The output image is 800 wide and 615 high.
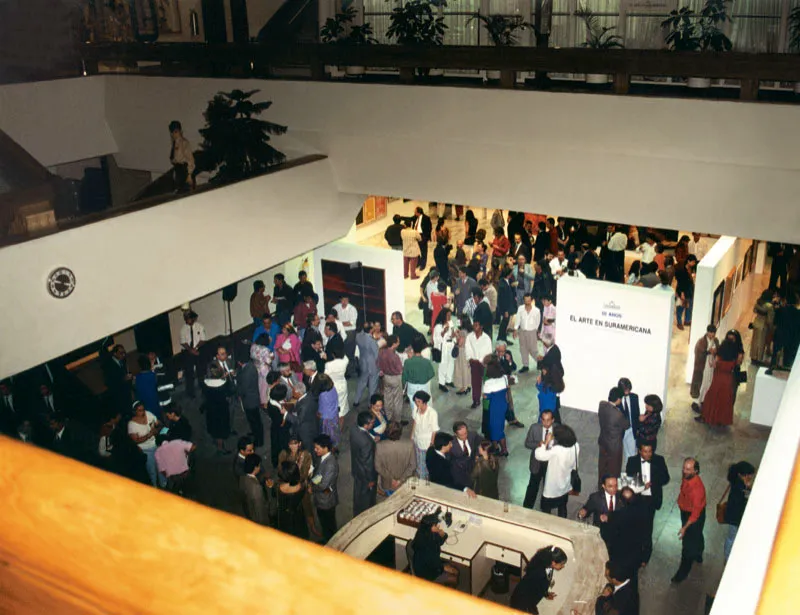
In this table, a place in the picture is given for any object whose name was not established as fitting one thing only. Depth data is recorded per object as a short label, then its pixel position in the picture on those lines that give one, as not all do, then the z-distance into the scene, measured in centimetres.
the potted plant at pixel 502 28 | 1353
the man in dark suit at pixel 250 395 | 930
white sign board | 978
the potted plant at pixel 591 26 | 1435
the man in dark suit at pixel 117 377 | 957
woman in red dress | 959
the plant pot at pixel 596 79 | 1270
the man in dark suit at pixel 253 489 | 699
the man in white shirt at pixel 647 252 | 1350
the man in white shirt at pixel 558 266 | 1280
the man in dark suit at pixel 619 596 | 610
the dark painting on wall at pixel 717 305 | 1088
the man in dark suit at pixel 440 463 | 734
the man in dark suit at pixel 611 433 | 805
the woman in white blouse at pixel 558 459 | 746
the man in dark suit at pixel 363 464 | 769
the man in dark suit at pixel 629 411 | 819
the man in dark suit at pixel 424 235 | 1656
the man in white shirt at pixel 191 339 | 1057
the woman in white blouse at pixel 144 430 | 789
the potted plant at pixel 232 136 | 1075
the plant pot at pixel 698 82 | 1130
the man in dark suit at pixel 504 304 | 1232
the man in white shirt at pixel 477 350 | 1037
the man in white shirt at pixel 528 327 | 1117
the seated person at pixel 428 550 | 636
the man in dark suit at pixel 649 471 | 702
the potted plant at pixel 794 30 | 1240
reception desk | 634
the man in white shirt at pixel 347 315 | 1163
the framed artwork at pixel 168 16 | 1535
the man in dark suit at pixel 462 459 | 744
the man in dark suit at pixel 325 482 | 721
